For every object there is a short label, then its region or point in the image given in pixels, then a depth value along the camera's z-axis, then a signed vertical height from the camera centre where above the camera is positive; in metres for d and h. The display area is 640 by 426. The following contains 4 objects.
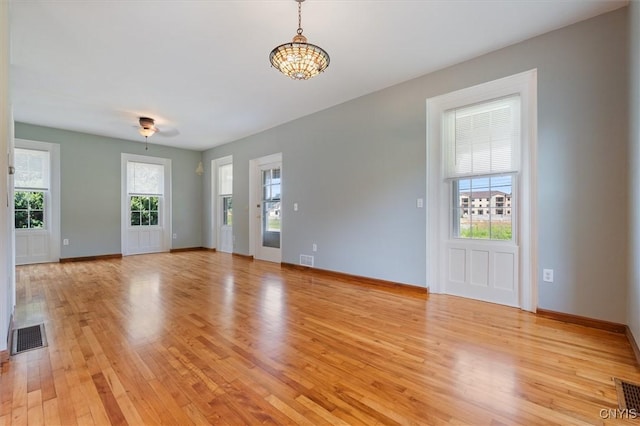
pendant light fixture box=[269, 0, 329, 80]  2.34 +1.27
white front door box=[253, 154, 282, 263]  6.03 +0.08
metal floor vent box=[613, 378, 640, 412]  1.56 -1.04
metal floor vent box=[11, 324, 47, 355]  2.19 -1.01
